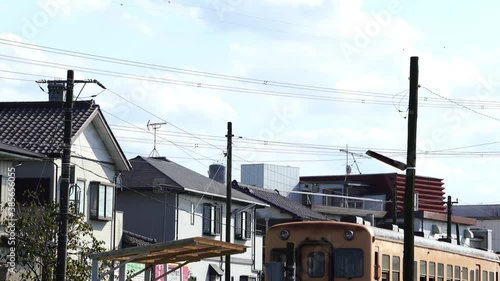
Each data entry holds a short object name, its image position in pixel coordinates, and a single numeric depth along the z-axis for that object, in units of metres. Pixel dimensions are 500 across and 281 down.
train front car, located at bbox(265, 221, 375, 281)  24.62
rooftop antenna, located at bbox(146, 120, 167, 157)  50.94
